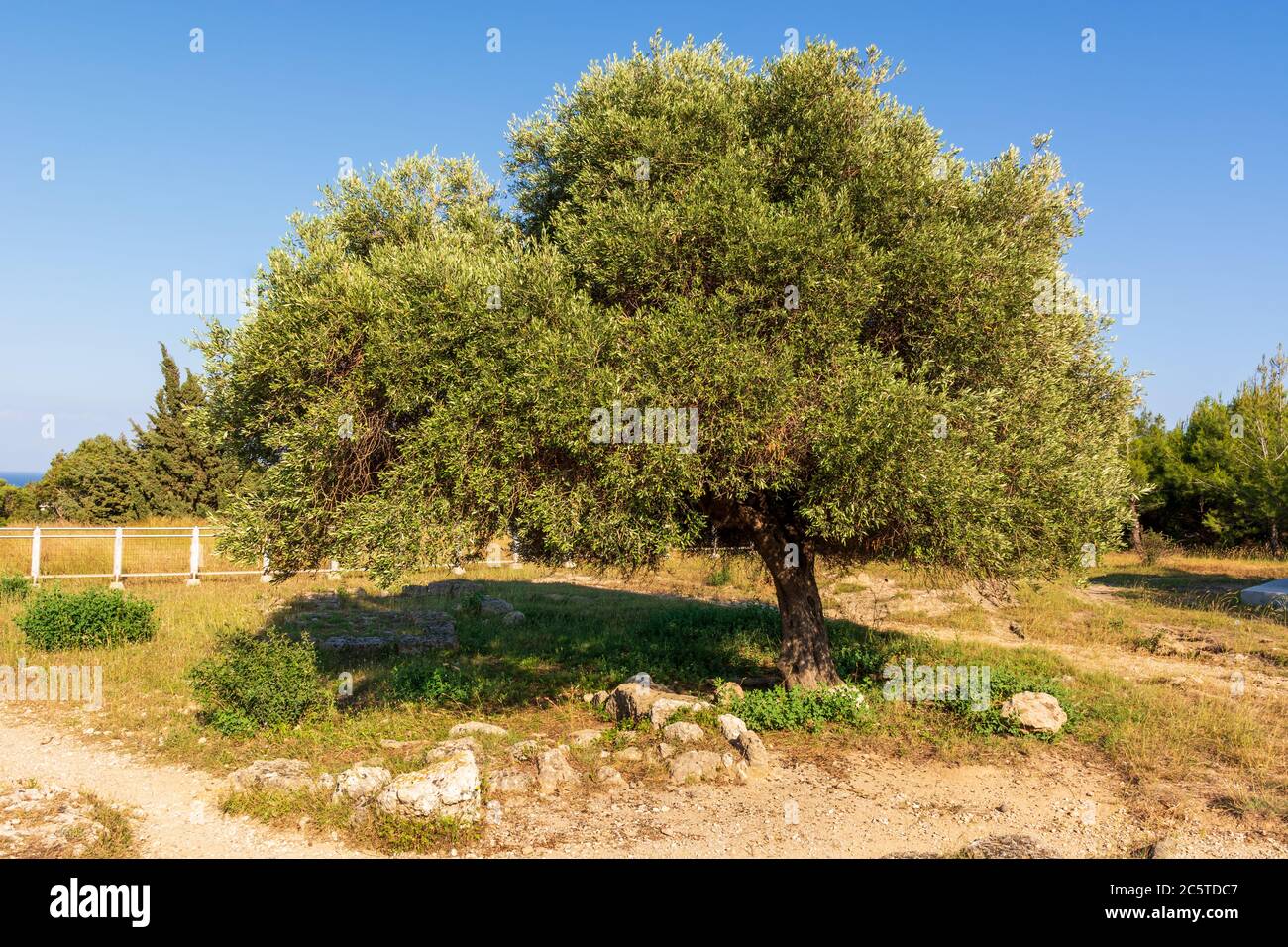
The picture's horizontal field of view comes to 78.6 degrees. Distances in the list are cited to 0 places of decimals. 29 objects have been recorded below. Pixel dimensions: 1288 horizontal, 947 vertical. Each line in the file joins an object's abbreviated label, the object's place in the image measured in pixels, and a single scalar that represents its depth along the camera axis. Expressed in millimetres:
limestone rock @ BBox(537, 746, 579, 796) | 10414
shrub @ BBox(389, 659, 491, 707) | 14742
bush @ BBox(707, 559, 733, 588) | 31062
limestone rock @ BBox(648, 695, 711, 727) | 12477
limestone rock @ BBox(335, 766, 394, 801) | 9547
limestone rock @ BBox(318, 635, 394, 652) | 19109
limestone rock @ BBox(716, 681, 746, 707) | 13508
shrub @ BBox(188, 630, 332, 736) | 12906
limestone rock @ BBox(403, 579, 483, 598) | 28734
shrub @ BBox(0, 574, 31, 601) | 23281
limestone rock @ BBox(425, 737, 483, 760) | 11172
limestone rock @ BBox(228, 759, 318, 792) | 10008
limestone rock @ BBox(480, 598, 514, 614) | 24219
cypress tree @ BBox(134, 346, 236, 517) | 43938
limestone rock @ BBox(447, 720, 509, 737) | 12594
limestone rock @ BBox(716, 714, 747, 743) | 11938
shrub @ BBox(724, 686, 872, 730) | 12883
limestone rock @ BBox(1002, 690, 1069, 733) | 12812
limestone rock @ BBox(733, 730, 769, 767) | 11391
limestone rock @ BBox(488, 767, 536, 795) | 10242
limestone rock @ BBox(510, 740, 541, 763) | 11383
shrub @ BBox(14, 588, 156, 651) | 17578
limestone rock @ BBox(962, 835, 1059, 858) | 8320
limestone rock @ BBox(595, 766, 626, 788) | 10617
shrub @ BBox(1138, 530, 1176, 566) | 39438
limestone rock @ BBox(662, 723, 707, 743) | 11734
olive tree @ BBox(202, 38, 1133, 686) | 10586
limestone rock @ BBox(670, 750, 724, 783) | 10828
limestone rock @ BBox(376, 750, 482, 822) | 8984
